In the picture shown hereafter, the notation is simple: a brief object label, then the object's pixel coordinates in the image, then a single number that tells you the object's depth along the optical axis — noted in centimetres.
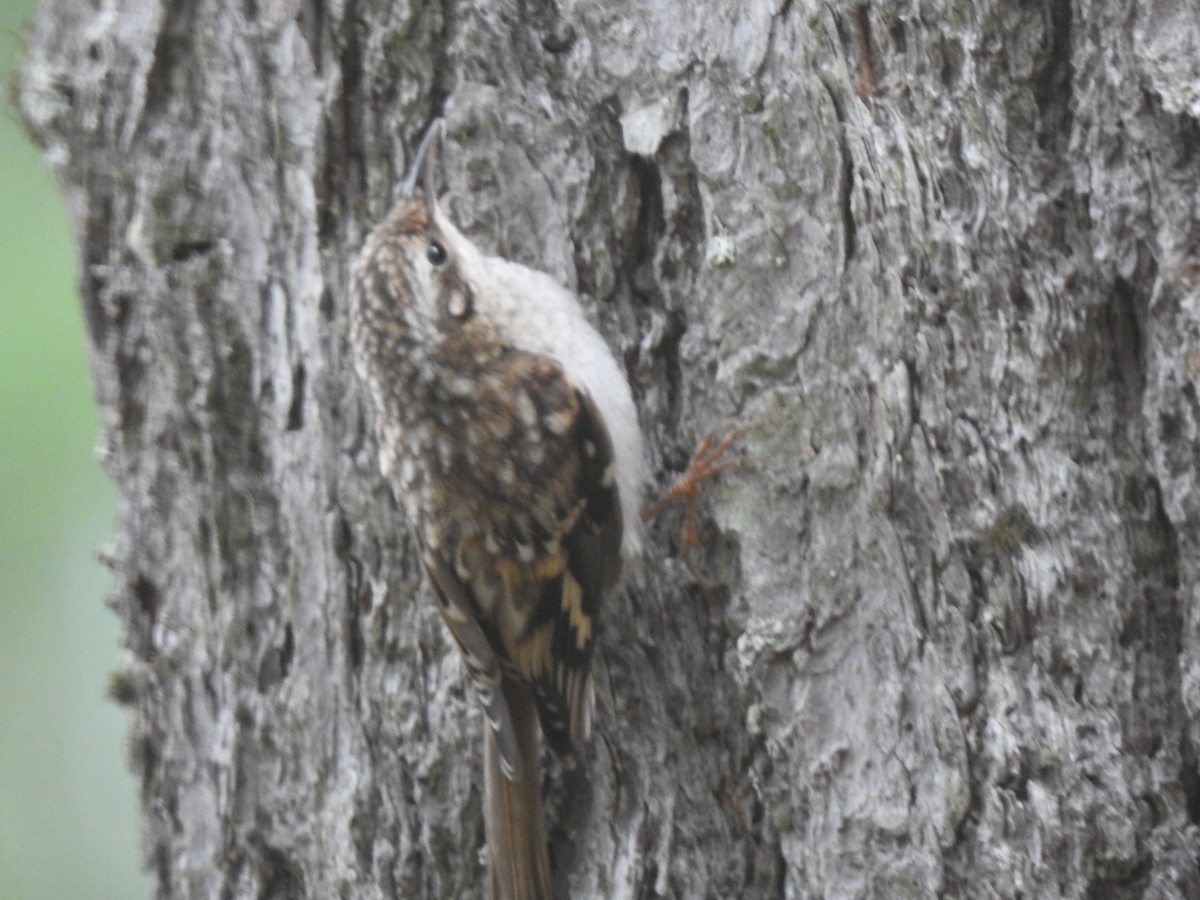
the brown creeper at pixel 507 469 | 369
